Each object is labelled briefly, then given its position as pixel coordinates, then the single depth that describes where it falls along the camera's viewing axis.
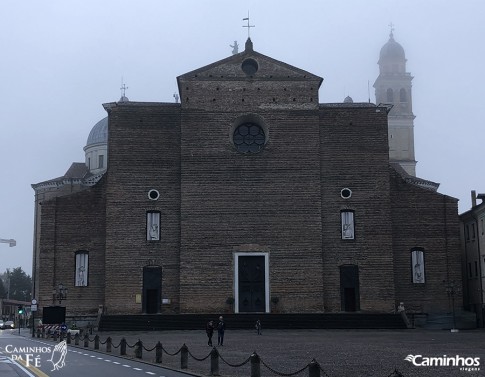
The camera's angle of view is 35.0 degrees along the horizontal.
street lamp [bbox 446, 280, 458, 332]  45.74
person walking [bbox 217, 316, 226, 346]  30.16
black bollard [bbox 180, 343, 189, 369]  20.64
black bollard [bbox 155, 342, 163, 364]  22.37
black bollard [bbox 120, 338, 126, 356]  25.87
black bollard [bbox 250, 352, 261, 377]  16.86
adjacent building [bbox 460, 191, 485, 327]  48.81
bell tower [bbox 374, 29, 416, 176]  86.62
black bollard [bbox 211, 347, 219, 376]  18.67
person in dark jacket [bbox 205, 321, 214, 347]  29.58
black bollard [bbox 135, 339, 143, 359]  24.44
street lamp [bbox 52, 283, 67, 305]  44.48
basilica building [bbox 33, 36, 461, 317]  45.75
